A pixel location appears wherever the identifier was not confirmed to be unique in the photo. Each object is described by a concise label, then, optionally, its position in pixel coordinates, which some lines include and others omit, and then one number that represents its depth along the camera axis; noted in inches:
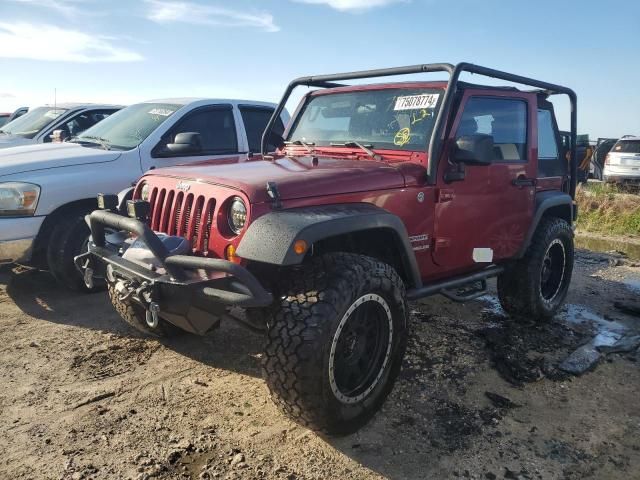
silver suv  559.8
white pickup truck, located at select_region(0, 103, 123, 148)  308.7
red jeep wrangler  104.6
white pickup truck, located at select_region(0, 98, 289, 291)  178.4
